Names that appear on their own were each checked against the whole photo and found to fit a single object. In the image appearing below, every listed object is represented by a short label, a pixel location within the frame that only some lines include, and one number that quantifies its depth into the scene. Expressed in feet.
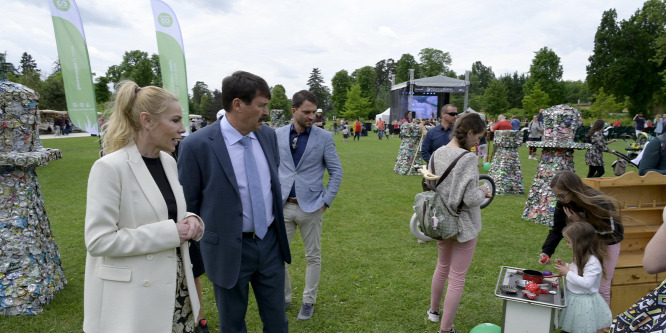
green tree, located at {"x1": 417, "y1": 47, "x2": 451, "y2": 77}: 219.90
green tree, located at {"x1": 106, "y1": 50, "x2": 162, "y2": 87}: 157.69
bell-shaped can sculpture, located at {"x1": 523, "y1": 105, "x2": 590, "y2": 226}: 21.47
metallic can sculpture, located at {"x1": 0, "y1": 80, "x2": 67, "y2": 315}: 11.53
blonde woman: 5.32
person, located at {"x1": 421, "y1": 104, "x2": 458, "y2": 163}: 19.02
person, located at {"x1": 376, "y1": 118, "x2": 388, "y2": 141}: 98.18
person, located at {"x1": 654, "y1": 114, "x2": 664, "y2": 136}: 66.47
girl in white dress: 9.10
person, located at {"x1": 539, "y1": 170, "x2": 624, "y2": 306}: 9.45
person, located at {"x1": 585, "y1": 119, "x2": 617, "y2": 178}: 31.22
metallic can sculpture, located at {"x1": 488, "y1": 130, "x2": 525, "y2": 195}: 31.04
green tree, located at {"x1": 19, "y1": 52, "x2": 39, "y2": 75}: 297.88
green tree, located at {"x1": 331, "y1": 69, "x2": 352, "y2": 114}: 236.63
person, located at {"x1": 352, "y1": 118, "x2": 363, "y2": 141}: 95.49
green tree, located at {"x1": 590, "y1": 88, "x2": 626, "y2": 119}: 125.67
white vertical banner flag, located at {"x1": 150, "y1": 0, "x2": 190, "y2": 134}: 40.14
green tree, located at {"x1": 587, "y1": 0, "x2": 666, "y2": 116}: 131.54
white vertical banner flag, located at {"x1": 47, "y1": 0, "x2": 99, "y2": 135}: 33.71
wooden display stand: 11.10
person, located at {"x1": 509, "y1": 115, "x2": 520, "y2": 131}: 59.24
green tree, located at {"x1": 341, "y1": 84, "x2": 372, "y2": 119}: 192.75
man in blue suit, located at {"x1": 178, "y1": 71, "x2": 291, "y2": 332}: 7.23
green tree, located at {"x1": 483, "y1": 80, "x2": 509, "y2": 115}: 182.26
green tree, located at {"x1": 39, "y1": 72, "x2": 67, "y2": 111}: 146.30
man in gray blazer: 11.55
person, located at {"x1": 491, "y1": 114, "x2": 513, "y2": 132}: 40.45
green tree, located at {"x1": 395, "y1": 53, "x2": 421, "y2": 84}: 234.17
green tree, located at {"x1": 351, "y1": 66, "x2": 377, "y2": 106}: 236.43
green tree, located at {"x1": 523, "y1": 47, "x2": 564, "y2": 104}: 169.68
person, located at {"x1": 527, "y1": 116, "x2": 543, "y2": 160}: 60.03
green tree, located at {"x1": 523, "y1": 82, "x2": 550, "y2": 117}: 149.18
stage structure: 93.91
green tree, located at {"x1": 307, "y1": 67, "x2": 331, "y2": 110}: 273.05
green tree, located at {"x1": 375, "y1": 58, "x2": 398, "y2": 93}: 303.07
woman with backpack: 9.77
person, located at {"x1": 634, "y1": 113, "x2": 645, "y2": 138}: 79.30
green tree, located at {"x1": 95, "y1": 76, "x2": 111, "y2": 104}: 147.84
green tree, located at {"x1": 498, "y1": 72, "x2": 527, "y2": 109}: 214.07
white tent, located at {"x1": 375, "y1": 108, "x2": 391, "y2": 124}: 139.54
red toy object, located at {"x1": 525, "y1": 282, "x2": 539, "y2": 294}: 9.13
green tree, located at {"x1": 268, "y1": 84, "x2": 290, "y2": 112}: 239.09
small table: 8.69
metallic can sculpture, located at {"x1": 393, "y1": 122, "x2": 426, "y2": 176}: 40.70
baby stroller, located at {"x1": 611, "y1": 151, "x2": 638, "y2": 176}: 30.32
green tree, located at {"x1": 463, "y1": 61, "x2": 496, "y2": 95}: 286.66
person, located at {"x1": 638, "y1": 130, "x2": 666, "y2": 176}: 13.84
